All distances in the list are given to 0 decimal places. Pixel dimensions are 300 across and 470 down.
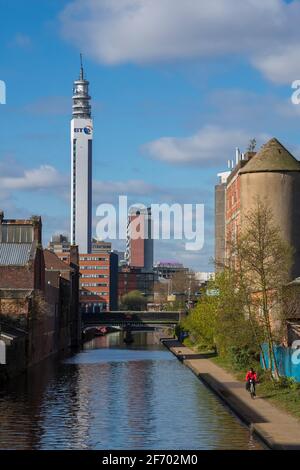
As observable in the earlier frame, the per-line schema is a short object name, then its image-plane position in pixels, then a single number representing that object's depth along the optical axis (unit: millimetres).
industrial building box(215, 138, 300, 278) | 90438
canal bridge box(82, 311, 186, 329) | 177250
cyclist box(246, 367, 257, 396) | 59531
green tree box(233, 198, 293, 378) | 64750
